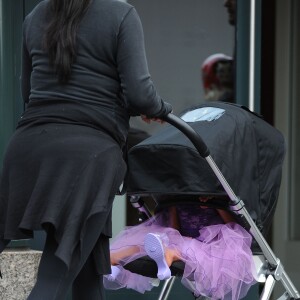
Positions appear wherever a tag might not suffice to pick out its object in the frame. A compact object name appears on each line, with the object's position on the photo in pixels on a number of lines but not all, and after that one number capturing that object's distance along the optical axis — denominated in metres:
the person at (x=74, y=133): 6.75
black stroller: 7.96
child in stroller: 7.80
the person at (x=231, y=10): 11.69
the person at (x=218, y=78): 11.73
